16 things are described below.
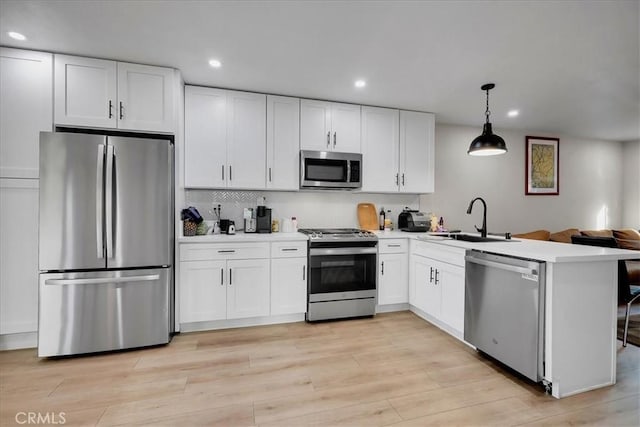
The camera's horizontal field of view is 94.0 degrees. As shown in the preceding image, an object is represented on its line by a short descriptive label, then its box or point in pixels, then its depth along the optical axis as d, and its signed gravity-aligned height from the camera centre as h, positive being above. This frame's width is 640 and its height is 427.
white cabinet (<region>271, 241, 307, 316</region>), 3.12 -0.70
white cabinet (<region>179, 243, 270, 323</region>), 2.88 -0.70
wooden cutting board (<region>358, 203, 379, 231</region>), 4.05 -0.07
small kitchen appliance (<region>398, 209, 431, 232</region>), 3.84 -0.12
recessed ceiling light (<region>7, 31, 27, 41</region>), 2.27 +1.33
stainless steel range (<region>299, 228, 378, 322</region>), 3.19 -0.69
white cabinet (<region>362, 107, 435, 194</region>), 3.78 +0.80
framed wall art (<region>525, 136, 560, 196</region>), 5.05 +0.82
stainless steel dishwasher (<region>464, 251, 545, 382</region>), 1.97 -0.71
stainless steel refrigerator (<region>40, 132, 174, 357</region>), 2.38 -0.28
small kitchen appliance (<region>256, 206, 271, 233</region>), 3.44 -0.11
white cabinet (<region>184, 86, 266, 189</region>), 3.14 +0.78
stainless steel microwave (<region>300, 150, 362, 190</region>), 3.47 +0.50
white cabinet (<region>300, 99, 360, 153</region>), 3.54 +1.04
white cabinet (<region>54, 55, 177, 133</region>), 2.58 +1.03
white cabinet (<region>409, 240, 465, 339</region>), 2.71 -0.73
